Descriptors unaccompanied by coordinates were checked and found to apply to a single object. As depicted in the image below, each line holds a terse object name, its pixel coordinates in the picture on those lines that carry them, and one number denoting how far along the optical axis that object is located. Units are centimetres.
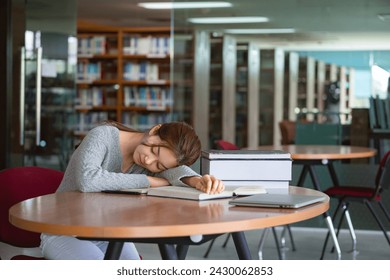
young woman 260
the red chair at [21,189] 295
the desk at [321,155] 526
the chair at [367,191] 524
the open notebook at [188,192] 253
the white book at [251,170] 281
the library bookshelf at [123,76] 1100
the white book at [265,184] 282
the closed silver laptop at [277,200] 233
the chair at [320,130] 673
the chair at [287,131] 684
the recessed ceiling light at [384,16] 645
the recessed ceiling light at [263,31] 671
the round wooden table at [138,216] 199
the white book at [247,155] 280
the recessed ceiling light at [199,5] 691
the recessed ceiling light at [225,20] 680
